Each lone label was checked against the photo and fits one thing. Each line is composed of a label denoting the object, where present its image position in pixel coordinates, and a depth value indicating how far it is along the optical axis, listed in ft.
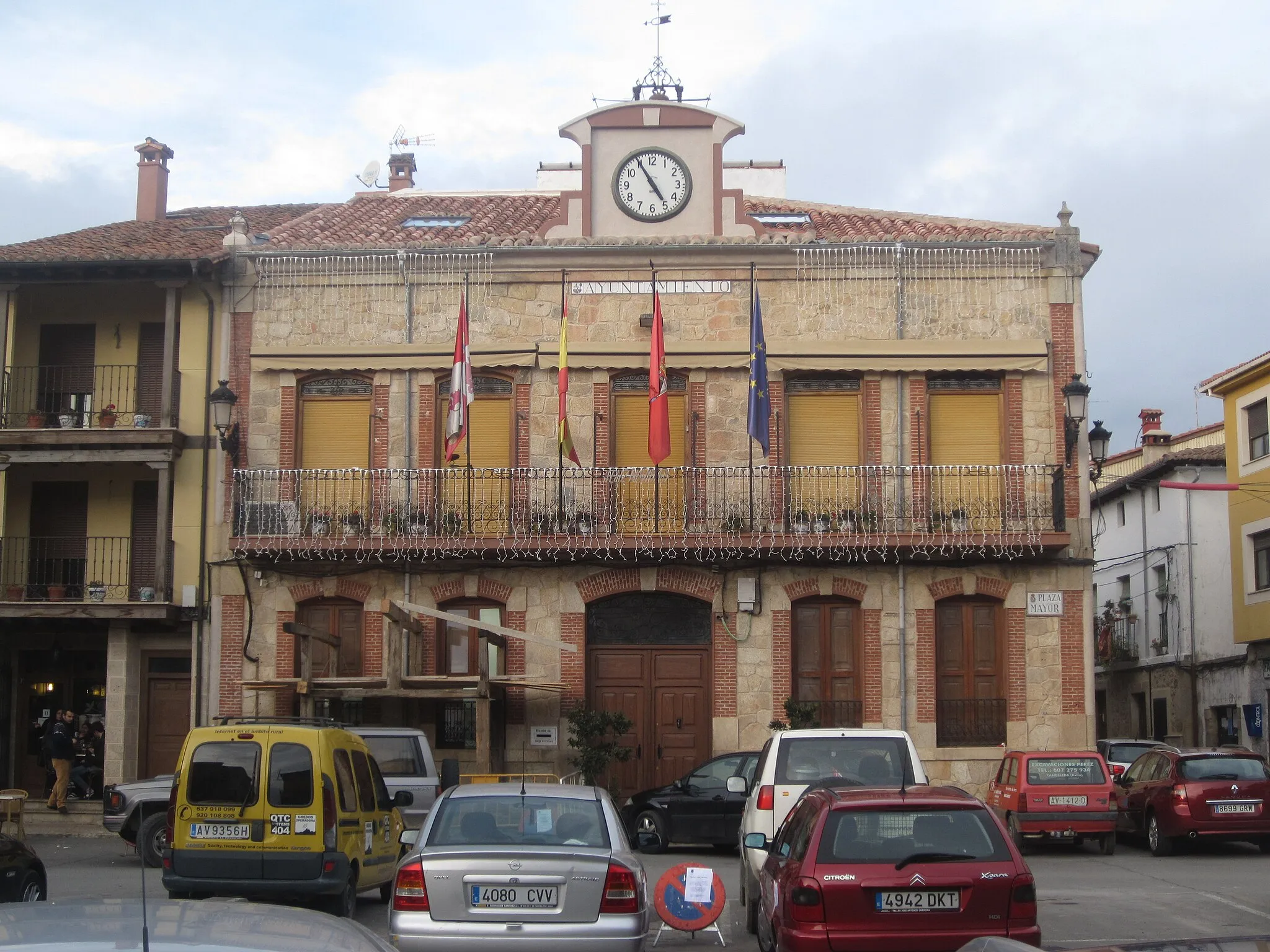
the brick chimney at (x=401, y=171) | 114.73
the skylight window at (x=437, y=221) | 90.38
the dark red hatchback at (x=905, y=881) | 29.32
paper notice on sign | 39.42
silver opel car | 30.81
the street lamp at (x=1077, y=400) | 76.79
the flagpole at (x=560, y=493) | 77.92
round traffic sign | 39.50
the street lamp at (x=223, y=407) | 77.71
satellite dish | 108.37
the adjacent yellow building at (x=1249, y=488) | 102.83
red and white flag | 73.36
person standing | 74.74
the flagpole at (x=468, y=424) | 74.13
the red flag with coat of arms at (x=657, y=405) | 74.28
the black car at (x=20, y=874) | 38.75
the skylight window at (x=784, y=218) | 88.94
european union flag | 73.82
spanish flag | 73.97
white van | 44.55
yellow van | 41.98
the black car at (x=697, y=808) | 64.90
